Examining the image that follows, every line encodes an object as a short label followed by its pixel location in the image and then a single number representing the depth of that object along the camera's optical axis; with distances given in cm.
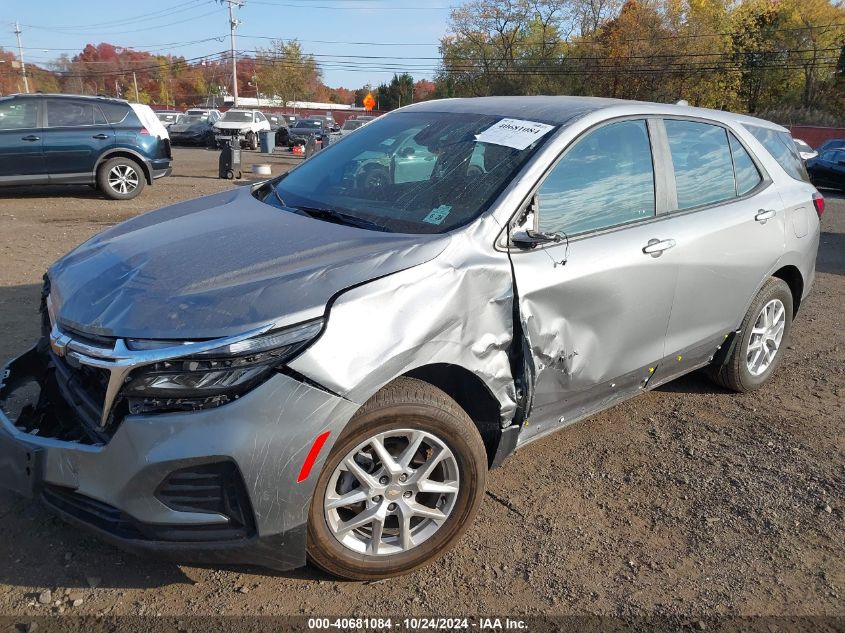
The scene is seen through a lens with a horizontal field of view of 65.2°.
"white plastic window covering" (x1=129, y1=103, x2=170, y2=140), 1185
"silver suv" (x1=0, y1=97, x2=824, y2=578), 213
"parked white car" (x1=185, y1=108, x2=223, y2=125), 3406
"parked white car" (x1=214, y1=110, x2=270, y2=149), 3003
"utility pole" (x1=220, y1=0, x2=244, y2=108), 6091
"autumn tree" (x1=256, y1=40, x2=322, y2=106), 7319
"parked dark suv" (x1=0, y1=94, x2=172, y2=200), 1059
